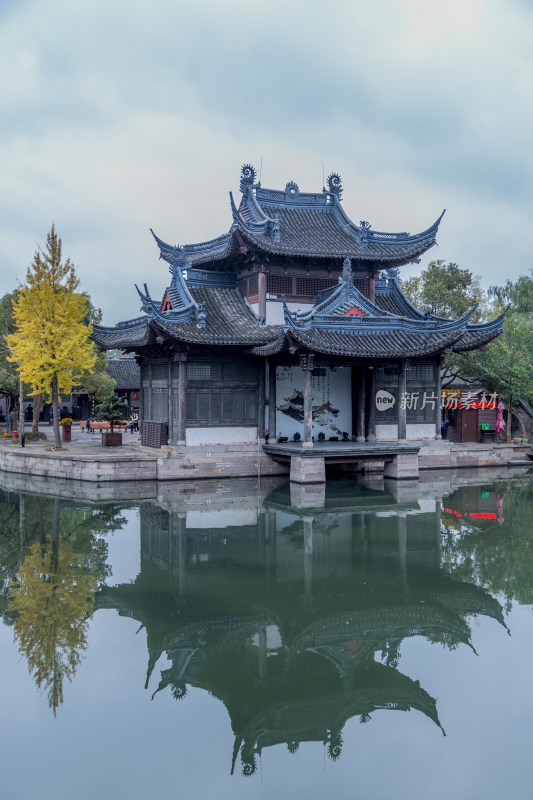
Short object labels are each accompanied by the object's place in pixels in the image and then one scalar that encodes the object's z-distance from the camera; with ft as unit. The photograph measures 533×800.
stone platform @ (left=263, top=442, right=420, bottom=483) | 67.41
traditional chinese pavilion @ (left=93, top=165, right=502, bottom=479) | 71.97
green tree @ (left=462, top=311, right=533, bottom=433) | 93.50
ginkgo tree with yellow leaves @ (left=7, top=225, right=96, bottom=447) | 78.09
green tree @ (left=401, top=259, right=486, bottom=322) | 117.08
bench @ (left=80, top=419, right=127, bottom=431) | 126.67
